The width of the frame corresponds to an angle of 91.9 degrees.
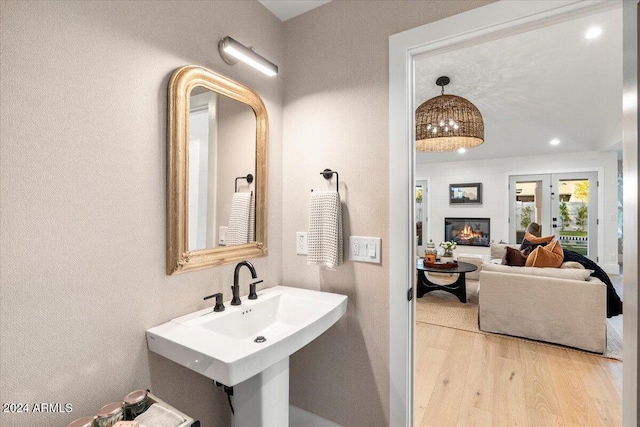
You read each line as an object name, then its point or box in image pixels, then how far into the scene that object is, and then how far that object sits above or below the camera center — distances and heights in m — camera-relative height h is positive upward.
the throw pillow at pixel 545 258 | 3.31 -0.47
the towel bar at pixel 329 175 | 1.66 +0.21
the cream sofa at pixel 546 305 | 2.71 -0.85
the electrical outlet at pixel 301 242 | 1.78 -0.17
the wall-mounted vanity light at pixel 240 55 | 1.42 +0.76
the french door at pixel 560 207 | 6.27 +0.14
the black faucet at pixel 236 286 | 1.43 -0.34
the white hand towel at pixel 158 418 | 0.92 -0.63
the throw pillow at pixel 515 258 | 3.67 -0.53
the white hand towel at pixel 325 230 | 1.59 -0.09
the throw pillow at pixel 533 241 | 4.08 -0.37
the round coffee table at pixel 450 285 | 4.08 -0.96
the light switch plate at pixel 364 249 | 1.56 -0.18
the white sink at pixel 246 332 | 0.97 -0.45
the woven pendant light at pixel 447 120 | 2.79 +0.86
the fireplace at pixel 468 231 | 7.26 -0.41
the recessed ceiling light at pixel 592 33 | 2.09 +1.25
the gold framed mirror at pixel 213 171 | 1.27 +0.20
